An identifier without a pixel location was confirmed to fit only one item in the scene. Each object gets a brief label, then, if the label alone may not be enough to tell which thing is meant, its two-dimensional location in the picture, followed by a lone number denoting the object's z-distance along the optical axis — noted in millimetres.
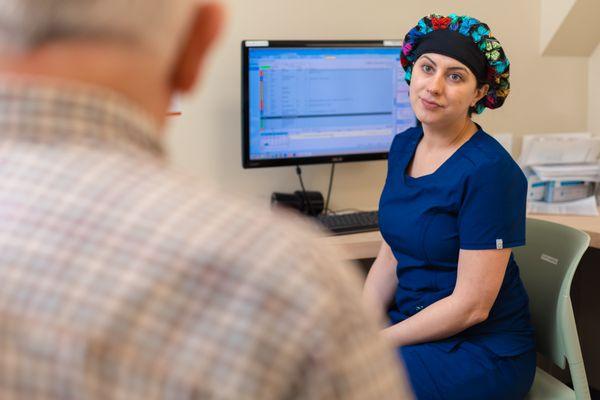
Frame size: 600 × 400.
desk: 2125
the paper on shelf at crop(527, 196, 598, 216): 2539
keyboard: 2236
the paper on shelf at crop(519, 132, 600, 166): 2707
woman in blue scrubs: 1674
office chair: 1736
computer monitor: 2326
